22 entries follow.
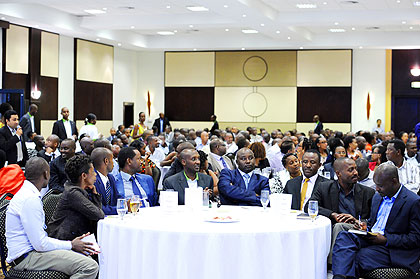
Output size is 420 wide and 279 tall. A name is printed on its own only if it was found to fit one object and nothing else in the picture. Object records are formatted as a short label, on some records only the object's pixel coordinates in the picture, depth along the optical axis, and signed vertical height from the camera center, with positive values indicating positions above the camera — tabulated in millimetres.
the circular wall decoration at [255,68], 24031 +2424
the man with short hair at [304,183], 5980 -504
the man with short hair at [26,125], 12992 +49
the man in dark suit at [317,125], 22208 +230
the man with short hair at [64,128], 14148 +0
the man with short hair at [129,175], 5738 -434
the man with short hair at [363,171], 6516 -410
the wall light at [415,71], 23328 +2315
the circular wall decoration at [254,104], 24156 +1032
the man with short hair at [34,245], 4156 -800
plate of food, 4464 -648
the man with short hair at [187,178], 5969 -471
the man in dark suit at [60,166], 6832 -423
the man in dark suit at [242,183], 6062 -539
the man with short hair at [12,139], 9312 -179
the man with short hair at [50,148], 8219 -270
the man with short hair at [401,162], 7477 -358
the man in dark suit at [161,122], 23203 +268
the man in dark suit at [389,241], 4505 -796
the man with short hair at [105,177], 5355 -428
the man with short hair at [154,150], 10148 -343
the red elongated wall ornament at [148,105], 25156 +974
